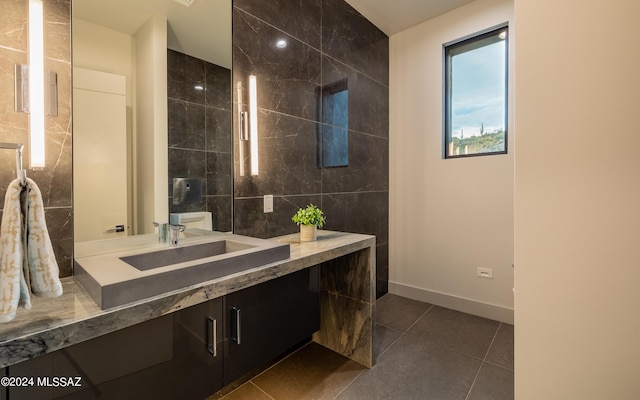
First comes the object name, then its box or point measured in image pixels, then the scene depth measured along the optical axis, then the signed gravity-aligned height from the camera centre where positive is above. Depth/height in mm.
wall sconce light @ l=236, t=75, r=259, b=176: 1813 +456
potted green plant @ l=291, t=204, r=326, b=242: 1844 -171
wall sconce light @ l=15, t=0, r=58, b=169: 1053 +409
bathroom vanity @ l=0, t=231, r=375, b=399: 757 -482
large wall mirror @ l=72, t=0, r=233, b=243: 1237 +415
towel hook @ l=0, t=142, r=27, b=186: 760 +99
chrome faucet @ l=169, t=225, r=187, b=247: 1464 -198
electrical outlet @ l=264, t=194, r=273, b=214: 1958 -49
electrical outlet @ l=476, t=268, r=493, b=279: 2572 -714
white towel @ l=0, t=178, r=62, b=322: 704 -147
